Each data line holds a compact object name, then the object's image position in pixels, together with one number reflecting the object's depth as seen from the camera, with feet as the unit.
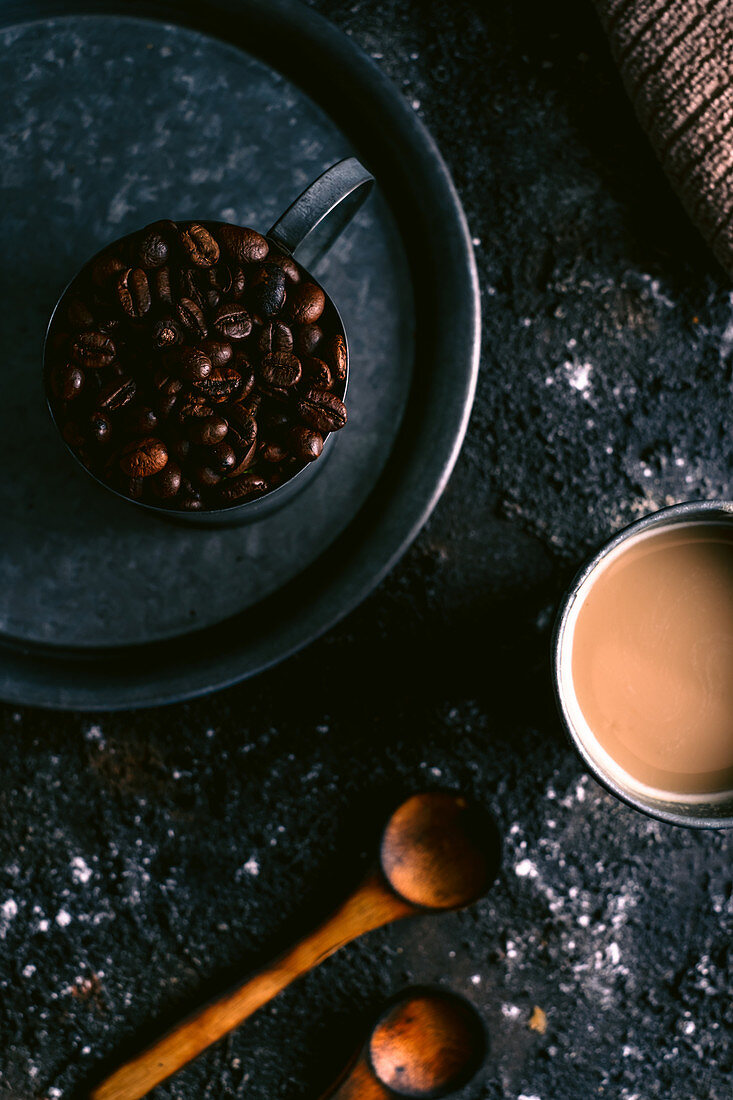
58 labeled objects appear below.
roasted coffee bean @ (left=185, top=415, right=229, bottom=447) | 1.43
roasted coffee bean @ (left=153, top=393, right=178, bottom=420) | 1.44
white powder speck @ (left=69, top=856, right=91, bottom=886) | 1.74
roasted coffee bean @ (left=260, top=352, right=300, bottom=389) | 1.43
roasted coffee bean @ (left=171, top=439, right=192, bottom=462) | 1.45
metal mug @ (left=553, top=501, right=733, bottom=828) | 1.51
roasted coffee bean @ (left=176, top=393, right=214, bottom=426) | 1.43
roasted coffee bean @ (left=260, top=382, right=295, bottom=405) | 1.44
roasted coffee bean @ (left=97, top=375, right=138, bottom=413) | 1.44
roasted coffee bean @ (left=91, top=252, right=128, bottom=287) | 1.44
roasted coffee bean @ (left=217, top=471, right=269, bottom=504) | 1.45
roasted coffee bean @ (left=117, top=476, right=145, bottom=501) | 1.44
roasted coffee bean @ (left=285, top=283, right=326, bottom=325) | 1.44
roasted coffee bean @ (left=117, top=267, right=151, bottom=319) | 1.44
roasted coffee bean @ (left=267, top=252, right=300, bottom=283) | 1.44
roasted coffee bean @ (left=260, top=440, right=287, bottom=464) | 1.45
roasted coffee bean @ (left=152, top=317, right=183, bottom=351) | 1.43
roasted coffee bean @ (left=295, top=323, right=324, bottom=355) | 1.44
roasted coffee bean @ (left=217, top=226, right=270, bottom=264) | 1.44
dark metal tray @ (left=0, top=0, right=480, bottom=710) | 1.57
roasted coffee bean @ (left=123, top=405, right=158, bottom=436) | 1.44
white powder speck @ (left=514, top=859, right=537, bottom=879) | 1.75
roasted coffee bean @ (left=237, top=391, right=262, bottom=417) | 1.44
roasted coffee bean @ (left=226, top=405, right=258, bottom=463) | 1.44
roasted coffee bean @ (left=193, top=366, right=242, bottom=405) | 1.43
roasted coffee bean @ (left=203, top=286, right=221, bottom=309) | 1.44
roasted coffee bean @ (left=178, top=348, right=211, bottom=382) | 1.42
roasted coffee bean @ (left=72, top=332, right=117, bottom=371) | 1.43
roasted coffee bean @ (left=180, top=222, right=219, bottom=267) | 1.44
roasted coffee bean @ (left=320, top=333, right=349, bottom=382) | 1.45
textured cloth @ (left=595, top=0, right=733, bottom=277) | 1.65
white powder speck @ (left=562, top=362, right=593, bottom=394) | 1.75
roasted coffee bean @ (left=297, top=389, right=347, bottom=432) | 1.44
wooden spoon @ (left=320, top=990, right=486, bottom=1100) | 1.71
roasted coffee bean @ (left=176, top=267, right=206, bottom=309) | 1.44
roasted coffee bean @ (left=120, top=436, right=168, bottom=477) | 1.43
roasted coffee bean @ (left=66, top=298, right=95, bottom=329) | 1.45
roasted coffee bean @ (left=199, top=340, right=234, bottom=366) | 1.42
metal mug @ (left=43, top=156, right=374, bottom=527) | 1.43
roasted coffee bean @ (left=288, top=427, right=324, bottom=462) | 1.44
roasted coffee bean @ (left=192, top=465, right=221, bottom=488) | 1.44
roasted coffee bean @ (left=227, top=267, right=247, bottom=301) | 1.44
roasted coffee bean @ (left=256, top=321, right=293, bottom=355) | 1.43
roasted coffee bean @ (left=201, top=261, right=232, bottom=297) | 1.44
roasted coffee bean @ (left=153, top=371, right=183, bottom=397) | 1.44
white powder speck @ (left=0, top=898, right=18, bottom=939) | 1.74
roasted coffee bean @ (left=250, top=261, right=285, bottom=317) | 1.43
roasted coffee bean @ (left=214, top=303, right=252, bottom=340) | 1.43
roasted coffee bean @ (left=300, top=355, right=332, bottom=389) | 1.44
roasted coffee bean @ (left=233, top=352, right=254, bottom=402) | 1.44
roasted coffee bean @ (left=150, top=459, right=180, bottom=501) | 1.44
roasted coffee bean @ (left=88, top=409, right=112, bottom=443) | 1.44
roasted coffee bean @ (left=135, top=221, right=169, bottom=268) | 1.44
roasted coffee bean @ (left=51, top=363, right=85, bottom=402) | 1.44
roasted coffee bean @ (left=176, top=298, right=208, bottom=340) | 1.43
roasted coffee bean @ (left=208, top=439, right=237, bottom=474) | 1.43
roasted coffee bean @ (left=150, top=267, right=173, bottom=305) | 1.44
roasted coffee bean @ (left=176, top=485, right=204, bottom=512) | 1.46
